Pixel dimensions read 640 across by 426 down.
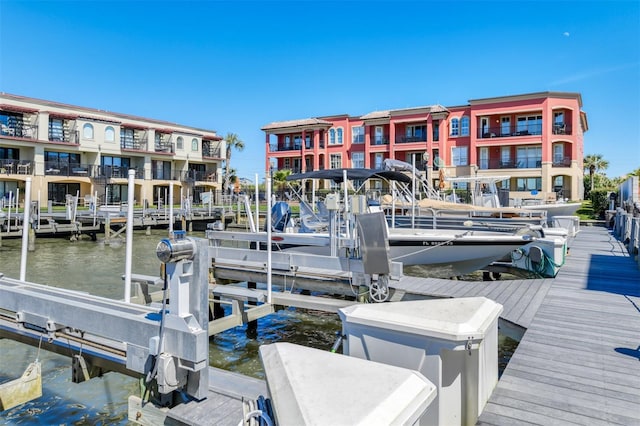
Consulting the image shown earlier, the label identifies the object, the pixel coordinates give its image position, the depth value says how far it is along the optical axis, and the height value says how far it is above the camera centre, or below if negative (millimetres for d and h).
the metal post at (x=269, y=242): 7887 -565
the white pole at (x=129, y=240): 4863 -331
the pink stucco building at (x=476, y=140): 38844 +7039
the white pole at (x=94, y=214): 27325 -207
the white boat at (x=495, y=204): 21578 +344
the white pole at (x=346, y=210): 9516 +18
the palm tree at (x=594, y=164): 66562 +7390
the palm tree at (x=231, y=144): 63553 +9806
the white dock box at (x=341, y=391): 2238 -995
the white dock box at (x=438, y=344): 3213 -1000
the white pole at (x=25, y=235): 6100 -331
